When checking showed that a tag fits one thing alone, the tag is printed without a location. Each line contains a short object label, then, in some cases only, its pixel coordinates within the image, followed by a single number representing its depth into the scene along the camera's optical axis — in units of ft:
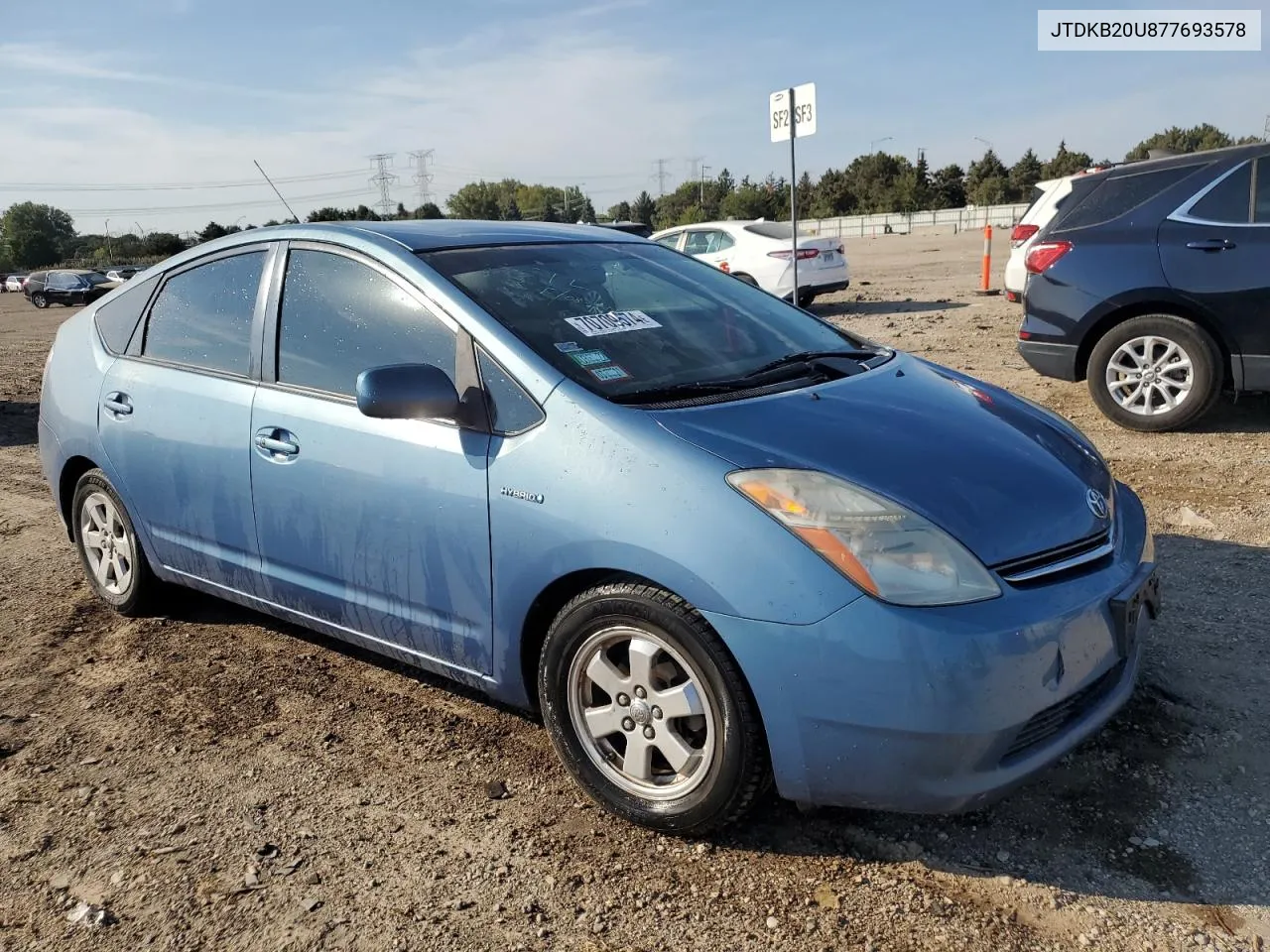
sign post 34.47
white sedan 46.42
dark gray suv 19.29
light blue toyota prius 7.35
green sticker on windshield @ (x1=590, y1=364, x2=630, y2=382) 9.16
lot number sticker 9.96
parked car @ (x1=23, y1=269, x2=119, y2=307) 122.93
